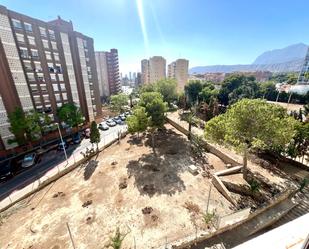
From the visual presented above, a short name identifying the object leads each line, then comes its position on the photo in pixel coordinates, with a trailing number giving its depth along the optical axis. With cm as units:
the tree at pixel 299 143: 2112
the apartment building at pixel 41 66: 2847
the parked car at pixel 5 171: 2452
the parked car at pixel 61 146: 3325
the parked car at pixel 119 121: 4756
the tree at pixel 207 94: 5188
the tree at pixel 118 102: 5103
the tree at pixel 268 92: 6225
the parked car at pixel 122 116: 5022
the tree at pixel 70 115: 3525
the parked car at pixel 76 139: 3554
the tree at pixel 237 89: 5516
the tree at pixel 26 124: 2869
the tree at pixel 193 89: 5597
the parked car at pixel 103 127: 4274
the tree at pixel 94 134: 2939
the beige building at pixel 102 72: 8106
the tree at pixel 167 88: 4328
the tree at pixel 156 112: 2995
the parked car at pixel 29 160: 2756
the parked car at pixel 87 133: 3903
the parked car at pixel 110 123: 4570
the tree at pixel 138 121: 2698
